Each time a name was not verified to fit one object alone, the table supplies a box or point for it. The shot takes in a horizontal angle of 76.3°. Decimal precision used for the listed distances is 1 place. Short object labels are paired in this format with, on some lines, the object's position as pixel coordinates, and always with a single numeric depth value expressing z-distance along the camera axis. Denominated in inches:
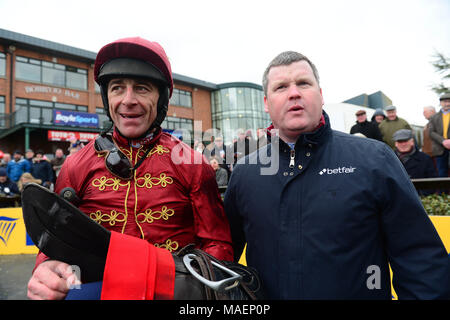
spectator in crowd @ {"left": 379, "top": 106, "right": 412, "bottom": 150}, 250.4
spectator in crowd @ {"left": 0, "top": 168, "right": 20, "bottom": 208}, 331.3
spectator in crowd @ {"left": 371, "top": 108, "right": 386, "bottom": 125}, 291.4
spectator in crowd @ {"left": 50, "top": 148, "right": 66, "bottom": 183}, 429.7
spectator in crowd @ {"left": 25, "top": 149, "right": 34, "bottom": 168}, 443.8
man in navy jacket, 56.2
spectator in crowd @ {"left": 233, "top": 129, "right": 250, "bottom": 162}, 300.8
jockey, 65.6
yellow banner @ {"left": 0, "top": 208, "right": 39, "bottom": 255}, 264.1
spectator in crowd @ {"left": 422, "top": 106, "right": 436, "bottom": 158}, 242.2
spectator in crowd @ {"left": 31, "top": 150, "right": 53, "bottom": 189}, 411.5
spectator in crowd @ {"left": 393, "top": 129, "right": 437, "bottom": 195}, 188.7
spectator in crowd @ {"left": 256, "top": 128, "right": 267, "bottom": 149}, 266.6
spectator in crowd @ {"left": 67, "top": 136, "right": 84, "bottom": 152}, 367.2
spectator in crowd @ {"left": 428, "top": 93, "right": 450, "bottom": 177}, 225.9
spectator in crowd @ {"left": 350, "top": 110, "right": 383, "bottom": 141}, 260.5
